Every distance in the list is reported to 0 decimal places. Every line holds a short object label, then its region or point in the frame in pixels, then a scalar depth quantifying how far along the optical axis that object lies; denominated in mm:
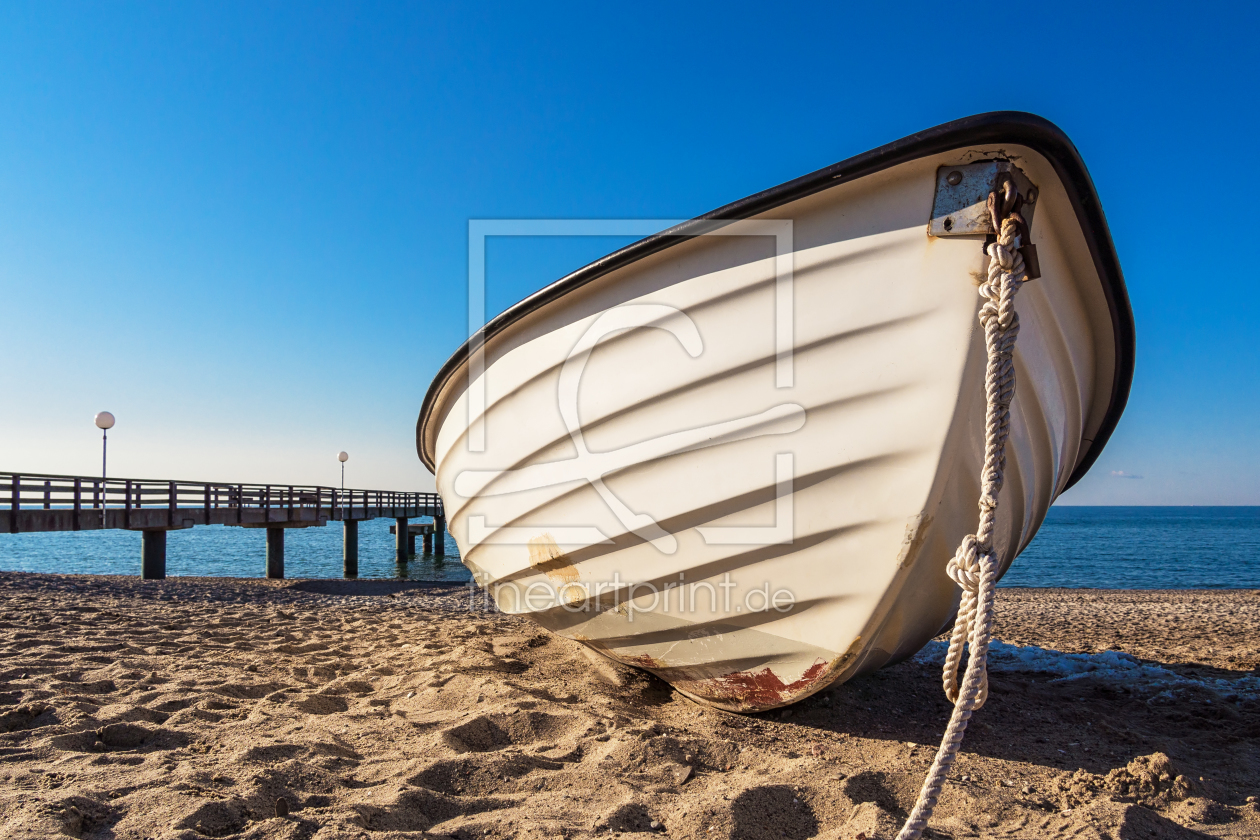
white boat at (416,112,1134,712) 1874
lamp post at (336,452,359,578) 18875
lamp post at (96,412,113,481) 14992
